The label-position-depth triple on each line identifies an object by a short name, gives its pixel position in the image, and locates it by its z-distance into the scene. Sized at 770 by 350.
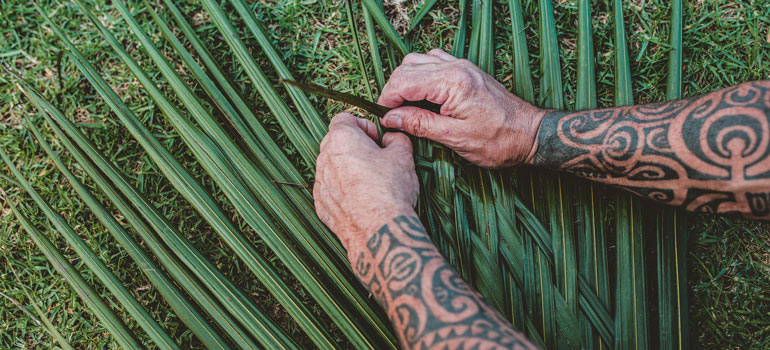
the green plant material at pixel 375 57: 0.71
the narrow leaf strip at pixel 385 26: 0.71
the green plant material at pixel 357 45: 0.70
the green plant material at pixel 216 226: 0.66
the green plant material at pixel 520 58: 0.70
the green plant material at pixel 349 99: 0.60
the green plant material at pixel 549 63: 0.70
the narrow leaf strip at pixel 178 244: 0.67
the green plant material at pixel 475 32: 0.72
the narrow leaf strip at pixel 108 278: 0.66
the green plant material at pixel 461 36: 0.73
